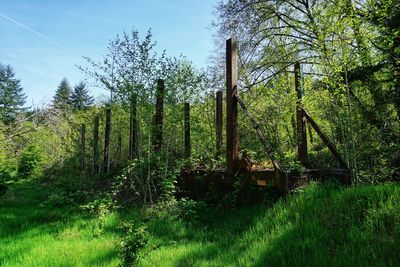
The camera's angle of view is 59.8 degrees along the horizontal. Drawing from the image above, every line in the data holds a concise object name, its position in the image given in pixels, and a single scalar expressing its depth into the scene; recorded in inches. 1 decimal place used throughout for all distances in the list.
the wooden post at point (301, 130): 321.4
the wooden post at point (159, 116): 376.2
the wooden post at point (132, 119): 378.1
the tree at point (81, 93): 2693.9
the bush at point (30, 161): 860.7
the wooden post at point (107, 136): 604.9
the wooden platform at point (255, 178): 257.0
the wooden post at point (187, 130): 427.2
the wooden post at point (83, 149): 691.8
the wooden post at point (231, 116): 304.8
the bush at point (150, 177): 355.3
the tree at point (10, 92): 2062.0
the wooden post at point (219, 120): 428.3
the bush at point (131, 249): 175.5
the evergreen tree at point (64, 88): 2878.9
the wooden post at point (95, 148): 665.6
